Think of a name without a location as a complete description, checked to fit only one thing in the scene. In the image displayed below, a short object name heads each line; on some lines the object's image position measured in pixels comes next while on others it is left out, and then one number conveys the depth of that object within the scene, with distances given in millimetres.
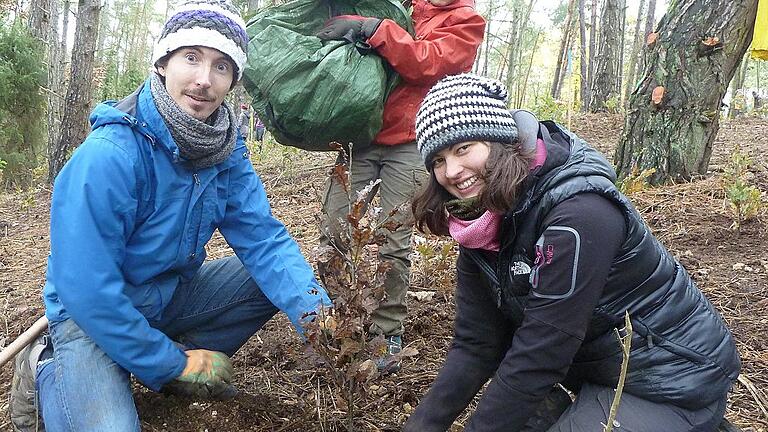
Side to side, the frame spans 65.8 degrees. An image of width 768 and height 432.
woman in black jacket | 1724
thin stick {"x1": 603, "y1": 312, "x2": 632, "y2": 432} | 863
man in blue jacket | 2002
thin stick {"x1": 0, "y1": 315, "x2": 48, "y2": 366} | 2316
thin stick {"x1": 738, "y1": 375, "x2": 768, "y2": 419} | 2381
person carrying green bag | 2733
